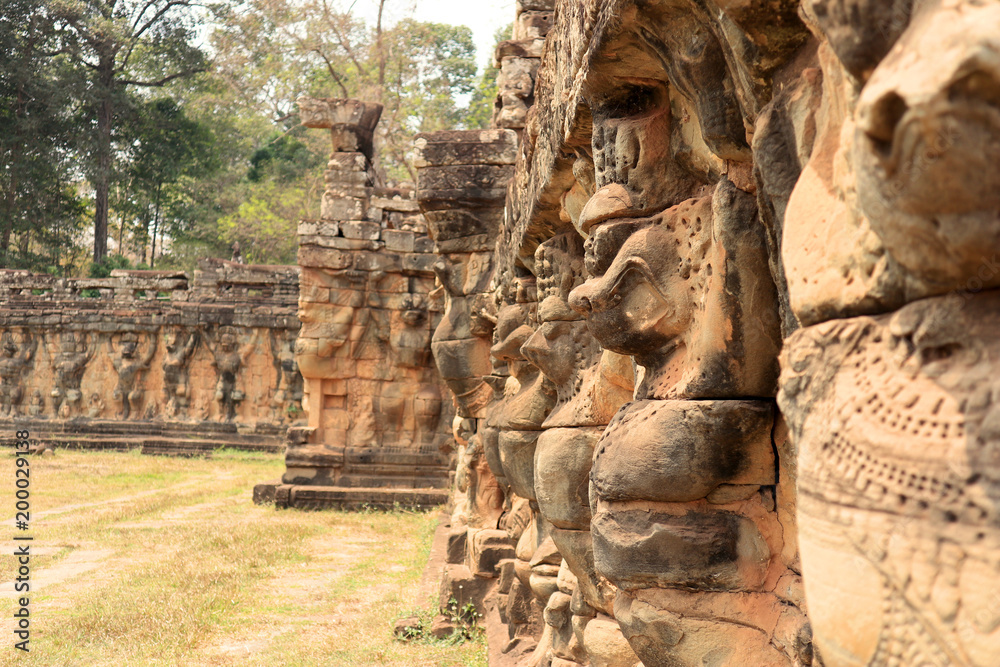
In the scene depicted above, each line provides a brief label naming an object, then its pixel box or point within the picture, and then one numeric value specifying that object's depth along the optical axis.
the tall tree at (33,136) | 26.56
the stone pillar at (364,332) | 11.88
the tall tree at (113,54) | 27.41
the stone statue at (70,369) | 19.89
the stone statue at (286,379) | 18.72
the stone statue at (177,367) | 19.17
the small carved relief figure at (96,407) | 19.77
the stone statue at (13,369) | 20.47
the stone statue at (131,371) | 19.53
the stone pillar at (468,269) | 6.61
